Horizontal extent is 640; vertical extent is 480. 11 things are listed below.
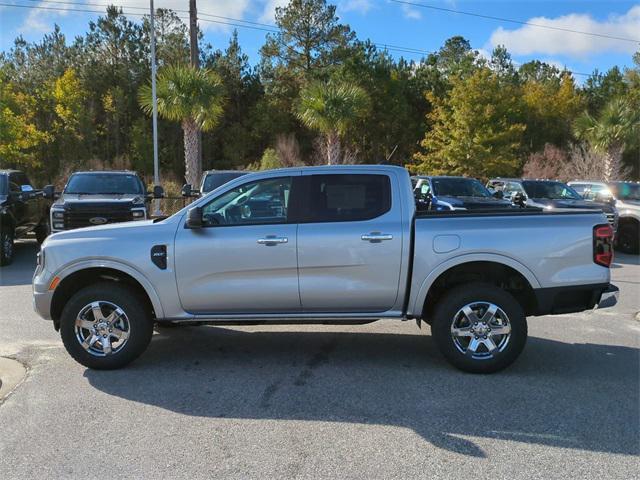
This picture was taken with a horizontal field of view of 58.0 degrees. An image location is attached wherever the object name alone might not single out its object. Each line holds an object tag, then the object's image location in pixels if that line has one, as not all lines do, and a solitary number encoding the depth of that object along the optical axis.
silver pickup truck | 5.21
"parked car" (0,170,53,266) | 11.77
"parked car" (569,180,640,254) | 14.81
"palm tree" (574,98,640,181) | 25.36
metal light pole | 18.94
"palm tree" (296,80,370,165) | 22.33
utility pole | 21.05
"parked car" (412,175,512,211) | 14.10
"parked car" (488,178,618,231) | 14.25
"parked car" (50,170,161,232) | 11.50
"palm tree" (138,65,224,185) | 19.81
